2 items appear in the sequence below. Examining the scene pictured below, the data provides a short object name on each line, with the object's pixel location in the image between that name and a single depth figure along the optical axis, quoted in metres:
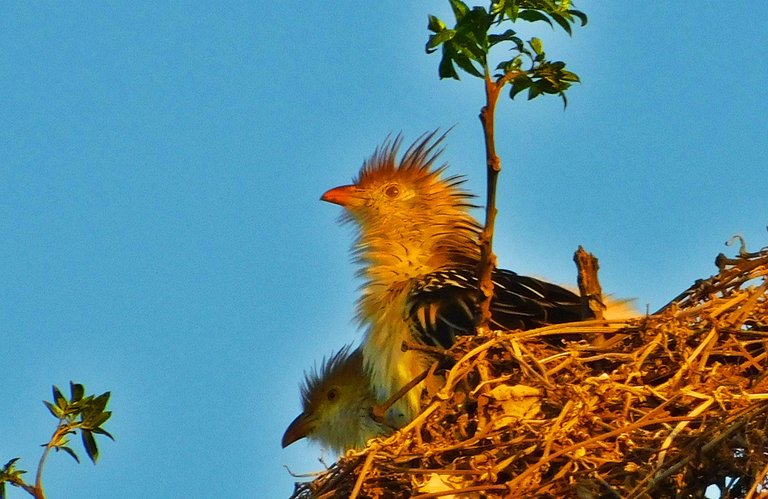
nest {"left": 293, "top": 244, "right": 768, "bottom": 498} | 7.44
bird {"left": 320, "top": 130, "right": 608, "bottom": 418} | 10.38
